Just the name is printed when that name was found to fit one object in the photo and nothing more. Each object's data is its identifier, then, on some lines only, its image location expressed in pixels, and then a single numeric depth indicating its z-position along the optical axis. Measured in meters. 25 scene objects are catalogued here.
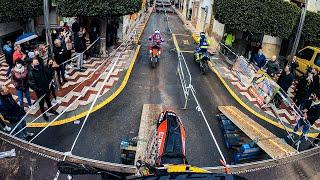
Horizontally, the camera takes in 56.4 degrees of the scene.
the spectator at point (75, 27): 15.80
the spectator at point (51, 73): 10.21
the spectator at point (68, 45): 12.79
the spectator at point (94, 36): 16.63
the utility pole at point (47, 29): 10.84
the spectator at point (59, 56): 11.77
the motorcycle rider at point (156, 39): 16.43
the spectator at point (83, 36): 14.24
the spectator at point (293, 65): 14.75
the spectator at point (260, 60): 15.40
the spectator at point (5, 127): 8.47
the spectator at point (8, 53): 12.66
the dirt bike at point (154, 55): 16.08
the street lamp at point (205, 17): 27.59
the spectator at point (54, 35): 14.56
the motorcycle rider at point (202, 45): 16.22
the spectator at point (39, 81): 9.38
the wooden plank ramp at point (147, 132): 7.43
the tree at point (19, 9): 15.00
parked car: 15.81
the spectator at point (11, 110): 8.10
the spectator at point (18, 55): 11.21
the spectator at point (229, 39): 19.23
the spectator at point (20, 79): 9.66
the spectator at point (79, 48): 14.08
